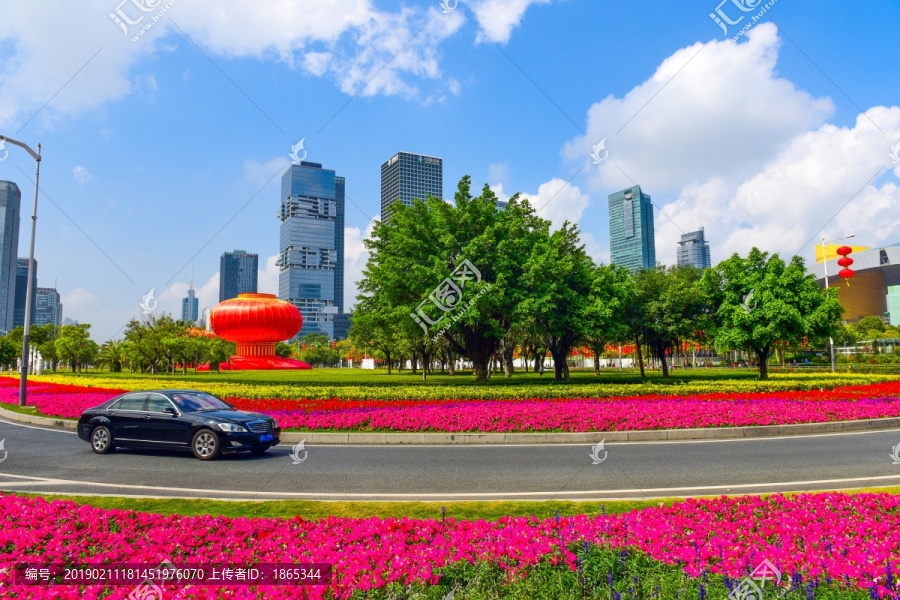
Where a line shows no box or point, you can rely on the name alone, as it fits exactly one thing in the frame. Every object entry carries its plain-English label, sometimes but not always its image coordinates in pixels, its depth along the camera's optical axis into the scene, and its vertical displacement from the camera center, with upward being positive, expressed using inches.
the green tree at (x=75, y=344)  2101.4 +36.0
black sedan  412.5 -60.7
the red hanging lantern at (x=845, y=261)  1042.7 +166.7
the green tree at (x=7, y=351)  2938.7 +15.1
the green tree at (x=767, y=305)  1109.1 +86.9
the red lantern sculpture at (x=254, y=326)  3331.7 +158.5
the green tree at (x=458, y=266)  935.7 +153.5
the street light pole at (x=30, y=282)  724.3 +107.8
